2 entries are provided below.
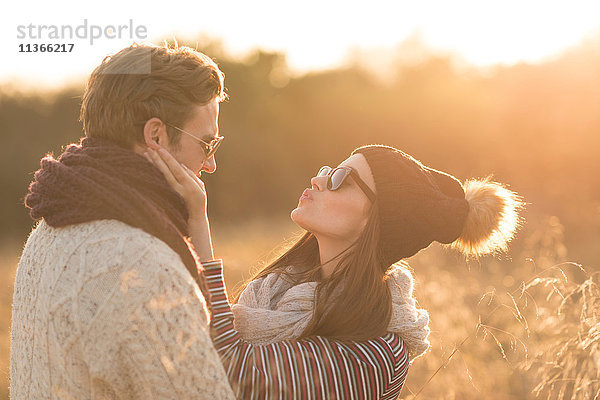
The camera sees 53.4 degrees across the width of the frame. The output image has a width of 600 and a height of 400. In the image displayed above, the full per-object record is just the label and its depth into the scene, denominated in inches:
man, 64.5
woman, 84.0
